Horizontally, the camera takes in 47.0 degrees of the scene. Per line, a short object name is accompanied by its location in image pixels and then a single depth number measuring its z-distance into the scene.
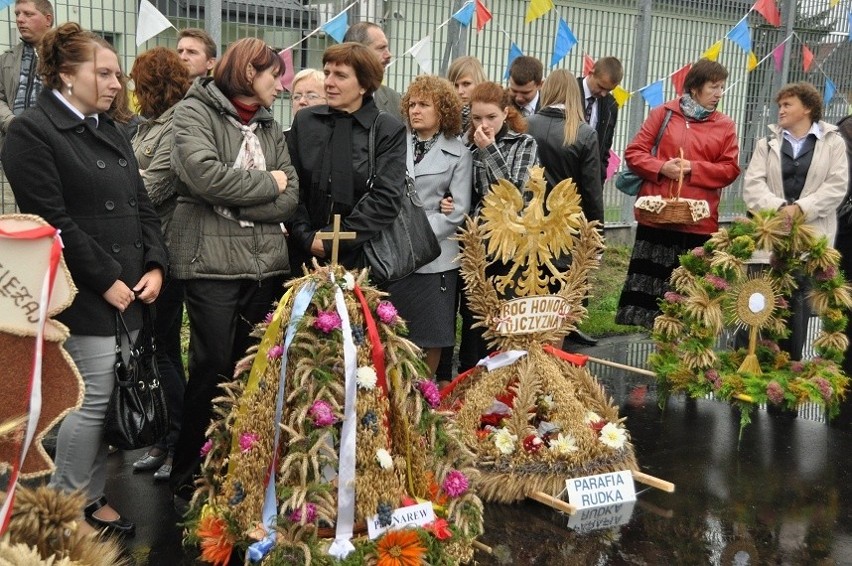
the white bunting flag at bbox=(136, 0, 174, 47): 7.18
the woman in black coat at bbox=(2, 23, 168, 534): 3.65
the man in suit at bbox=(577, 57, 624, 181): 8.06
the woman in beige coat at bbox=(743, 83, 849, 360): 6.89
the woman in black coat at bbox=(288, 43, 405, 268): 4.66
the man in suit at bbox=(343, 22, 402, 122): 6.01
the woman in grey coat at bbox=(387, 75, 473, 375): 5.29
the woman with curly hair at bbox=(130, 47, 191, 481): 4.67
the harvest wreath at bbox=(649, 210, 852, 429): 5.67
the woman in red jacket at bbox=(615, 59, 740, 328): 7.15
